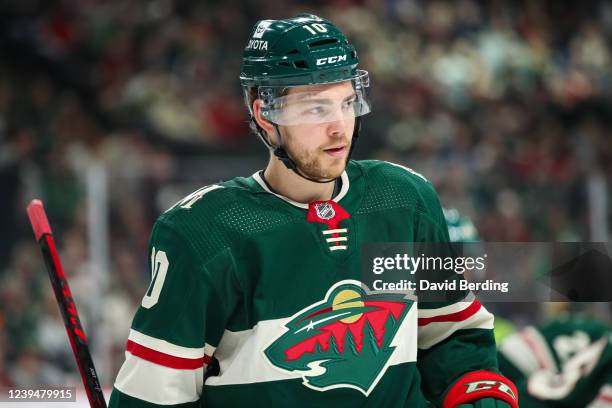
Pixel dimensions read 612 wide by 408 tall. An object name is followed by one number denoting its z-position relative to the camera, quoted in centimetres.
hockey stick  420
